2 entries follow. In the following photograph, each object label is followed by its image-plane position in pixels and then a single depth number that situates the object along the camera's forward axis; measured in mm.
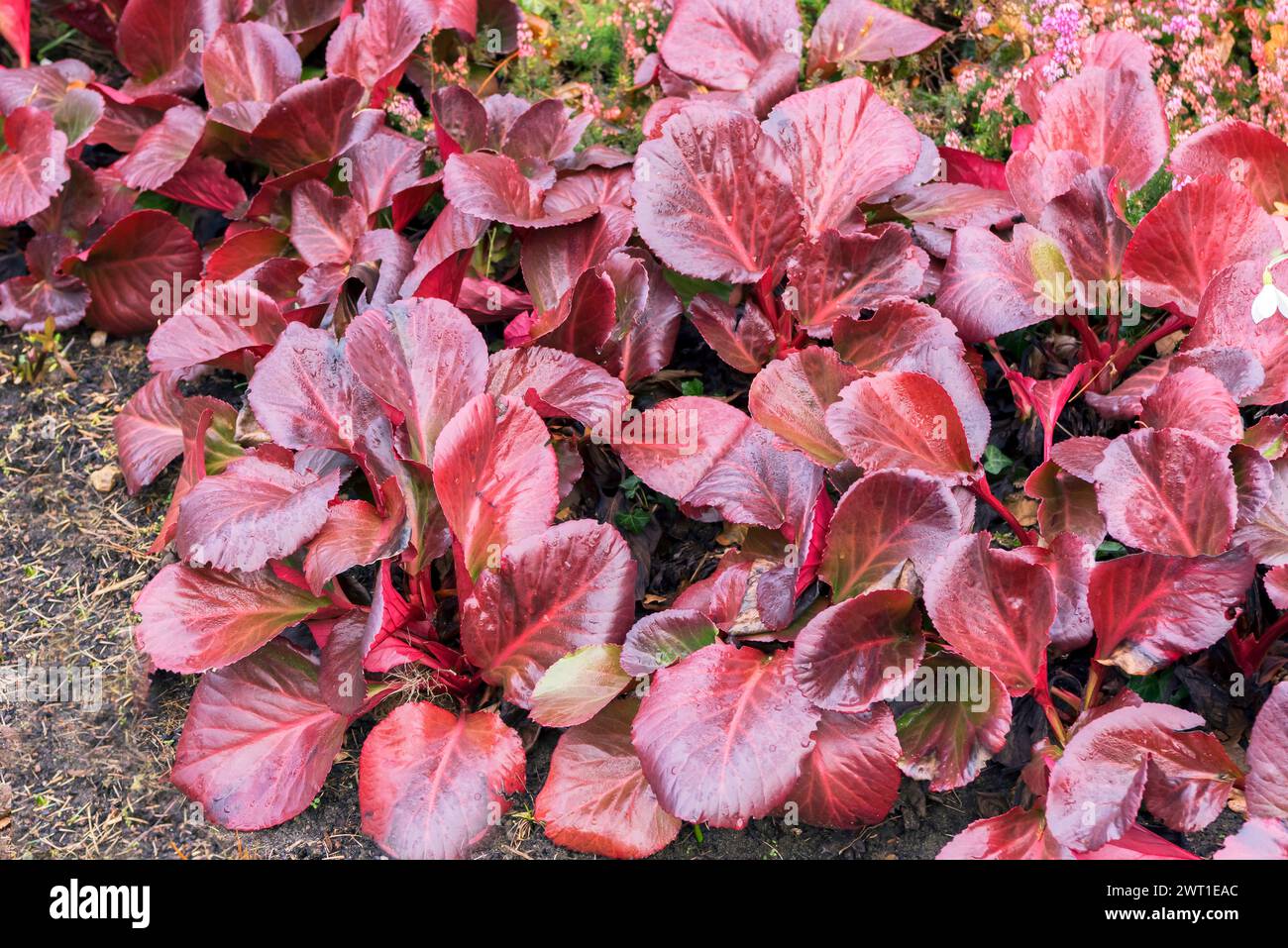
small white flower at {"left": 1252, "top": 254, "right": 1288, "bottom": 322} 2074
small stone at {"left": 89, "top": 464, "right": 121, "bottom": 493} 2588
